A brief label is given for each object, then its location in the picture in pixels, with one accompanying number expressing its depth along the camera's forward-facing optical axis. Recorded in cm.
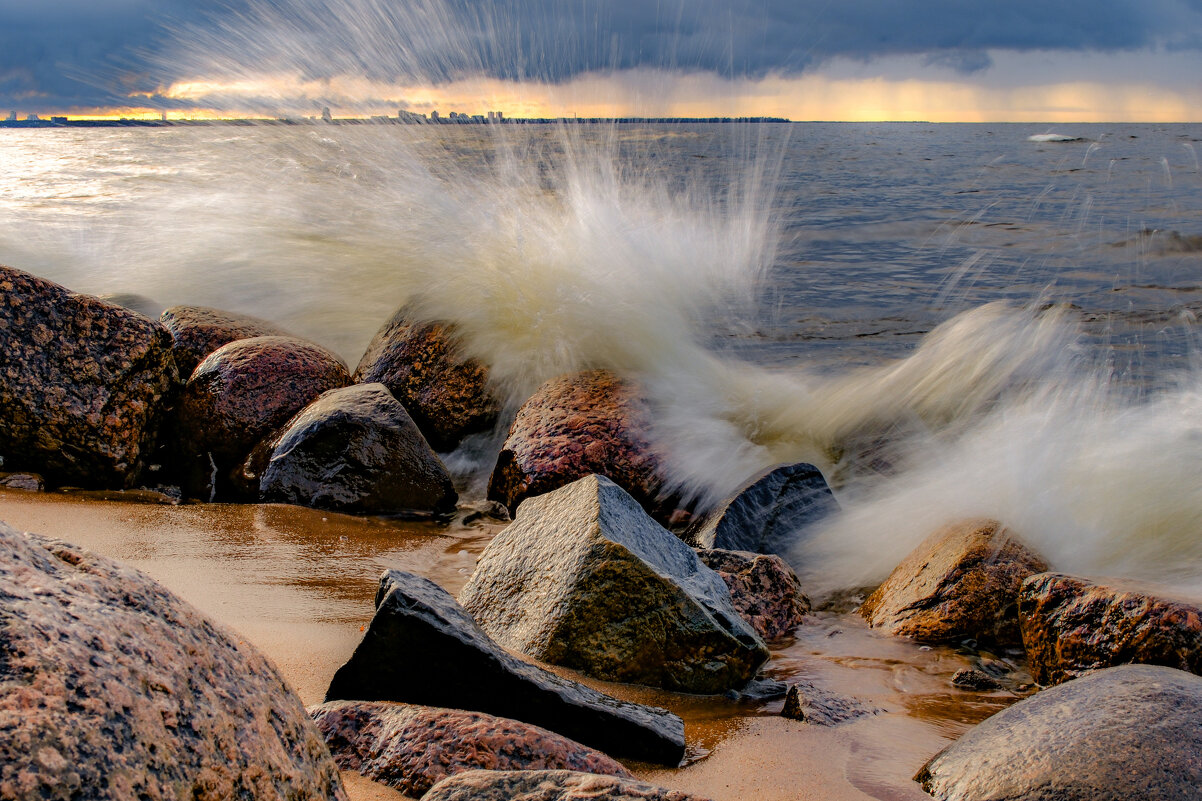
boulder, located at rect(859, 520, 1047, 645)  336
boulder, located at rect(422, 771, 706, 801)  139
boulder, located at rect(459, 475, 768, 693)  273
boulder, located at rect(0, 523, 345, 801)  102
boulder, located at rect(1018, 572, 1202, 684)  286
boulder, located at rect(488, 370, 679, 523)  437
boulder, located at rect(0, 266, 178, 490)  417
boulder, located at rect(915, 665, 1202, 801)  204
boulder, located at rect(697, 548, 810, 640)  333
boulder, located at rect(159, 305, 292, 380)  540
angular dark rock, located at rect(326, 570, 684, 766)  211
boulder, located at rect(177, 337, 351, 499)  470
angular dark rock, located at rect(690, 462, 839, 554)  393
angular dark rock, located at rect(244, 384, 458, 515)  426
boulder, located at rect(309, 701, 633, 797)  181
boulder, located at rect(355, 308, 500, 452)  531
